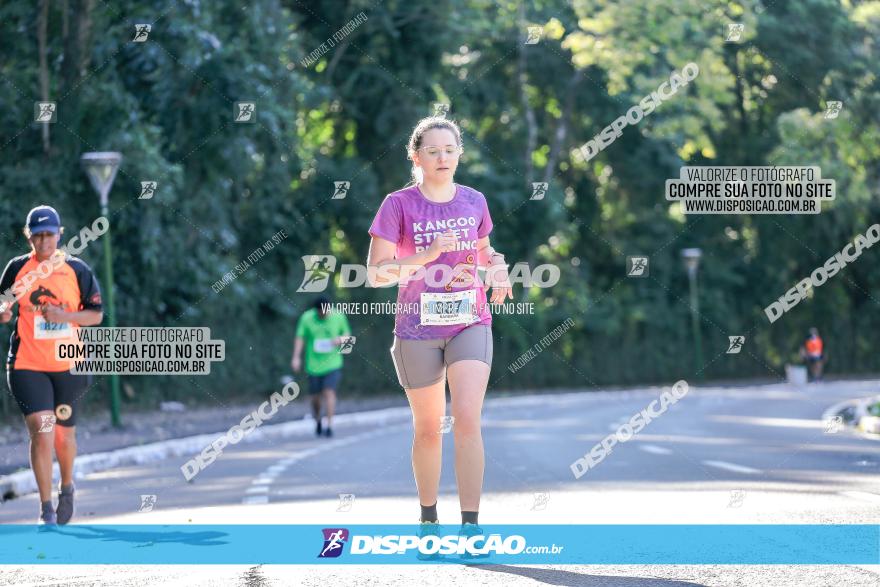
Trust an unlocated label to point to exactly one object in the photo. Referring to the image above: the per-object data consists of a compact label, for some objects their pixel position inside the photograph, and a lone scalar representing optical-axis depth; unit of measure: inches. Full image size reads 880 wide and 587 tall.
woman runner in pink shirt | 294.5
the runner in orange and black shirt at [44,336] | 396.8
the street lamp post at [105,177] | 832.3
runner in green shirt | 807.1
